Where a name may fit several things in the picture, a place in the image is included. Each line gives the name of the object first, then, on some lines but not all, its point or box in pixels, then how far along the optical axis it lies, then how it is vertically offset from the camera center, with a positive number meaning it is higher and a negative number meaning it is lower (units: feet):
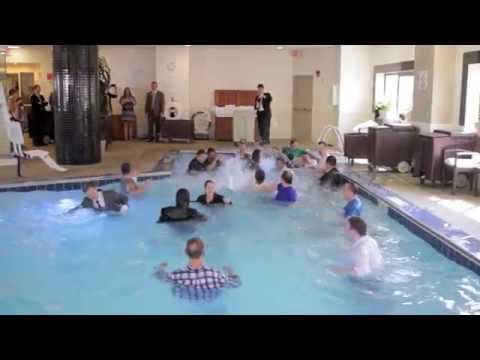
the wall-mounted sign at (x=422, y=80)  36.95 +1.67
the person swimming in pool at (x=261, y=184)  31.43 -4.27
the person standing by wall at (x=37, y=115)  48.01 -1.13
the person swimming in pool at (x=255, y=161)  38.19 -3.66
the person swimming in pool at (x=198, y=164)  35.94 -3.67
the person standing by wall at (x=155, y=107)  56.65 -0.40
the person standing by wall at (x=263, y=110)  52.65 -0.50
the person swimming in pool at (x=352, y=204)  24.13 -4.07
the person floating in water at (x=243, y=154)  40.97 -3.45
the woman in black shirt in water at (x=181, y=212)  24.76 -4.57
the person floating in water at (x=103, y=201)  25.91 -4.35
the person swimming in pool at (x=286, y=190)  29.19 -4.18
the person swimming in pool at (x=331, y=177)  32.31 -3.87
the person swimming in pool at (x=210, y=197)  26.45 -4.22
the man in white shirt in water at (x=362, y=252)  18.12 -4.51
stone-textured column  36.22 -0.14
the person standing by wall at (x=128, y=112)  56.08 -0.92
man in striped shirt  16.33 -4.92
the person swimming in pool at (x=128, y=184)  29.84 -4.16
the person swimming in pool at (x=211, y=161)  36.11 -3.48
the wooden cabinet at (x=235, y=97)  60.70 +0.68
